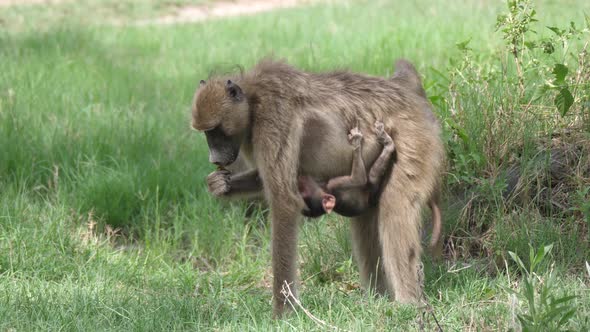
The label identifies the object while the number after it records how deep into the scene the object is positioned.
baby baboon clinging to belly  9.73
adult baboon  9.55
